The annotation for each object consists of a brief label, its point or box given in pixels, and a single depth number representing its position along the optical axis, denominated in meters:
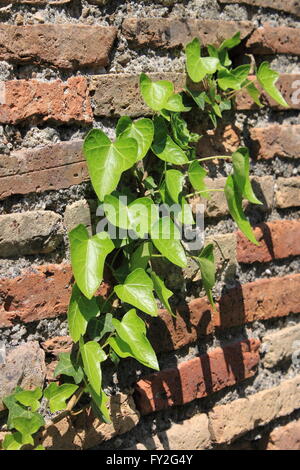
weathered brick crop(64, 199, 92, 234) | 1.21
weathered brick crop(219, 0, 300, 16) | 1.45
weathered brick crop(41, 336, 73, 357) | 1.20
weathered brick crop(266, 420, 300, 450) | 1.57
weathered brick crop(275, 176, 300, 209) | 1.53
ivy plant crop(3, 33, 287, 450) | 1.12
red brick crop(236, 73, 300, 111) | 1.46
